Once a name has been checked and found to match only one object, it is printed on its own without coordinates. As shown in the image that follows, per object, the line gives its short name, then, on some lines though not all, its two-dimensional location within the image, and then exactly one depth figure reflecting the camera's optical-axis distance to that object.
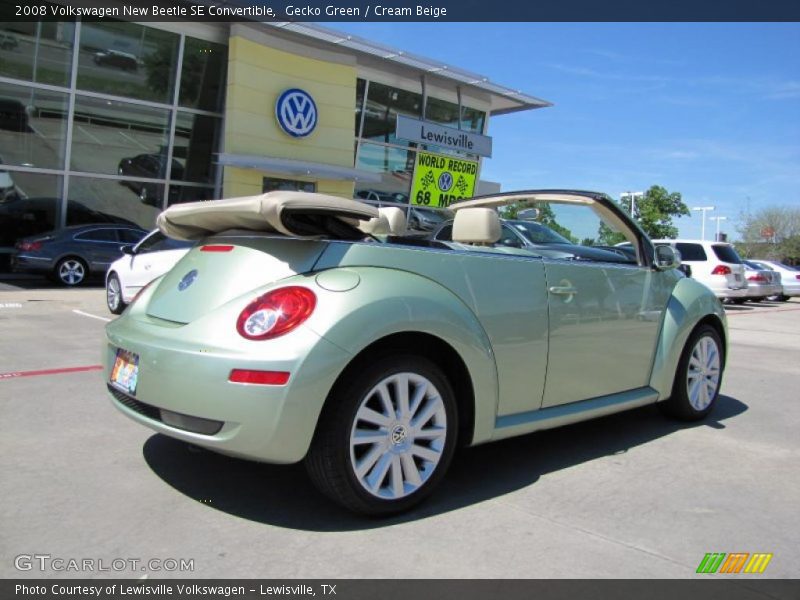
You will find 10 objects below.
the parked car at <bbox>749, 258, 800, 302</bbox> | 22.45
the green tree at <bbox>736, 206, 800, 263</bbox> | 58.03
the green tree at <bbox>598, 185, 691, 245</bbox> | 47.78
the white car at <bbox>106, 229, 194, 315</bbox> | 10.18
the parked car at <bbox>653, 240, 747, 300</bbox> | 17.52
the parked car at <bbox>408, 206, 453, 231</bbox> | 24.06
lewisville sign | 21.80
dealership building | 17.16
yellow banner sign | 24.06
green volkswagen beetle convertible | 2.89
